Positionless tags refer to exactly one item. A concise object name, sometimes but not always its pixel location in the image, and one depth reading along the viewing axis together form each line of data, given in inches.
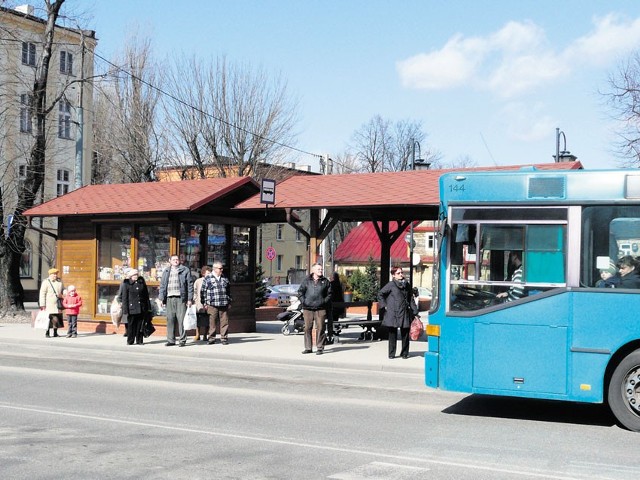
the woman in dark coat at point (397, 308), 642.8
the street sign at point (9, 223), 992.9
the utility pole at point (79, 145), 1041.5
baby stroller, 880.9
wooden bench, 794.8
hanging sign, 742.1
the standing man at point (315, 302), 674.2
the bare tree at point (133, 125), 1612.9
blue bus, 377.1
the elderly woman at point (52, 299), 824.9
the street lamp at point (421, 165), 1000.2
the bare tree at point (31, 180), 1050.7
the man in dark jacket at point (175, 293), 741.3
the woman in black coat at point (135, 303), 744.3
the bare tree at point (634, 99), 1147.0
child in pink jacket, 815.1
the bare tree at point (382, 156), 2704.2
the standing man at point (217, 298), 741.9
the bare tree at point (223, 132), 1624.0
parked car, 1512.1
